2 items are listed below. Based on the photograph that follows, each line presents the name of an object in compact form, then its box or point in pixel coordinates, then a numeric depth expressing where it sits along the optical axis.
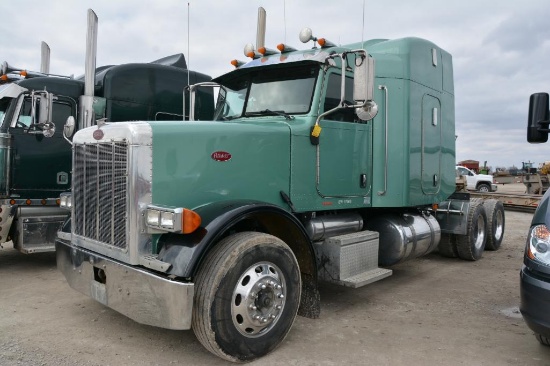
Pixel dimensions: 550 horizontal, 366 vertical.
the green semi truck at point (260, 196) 3.45
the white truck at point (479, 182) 27.28
